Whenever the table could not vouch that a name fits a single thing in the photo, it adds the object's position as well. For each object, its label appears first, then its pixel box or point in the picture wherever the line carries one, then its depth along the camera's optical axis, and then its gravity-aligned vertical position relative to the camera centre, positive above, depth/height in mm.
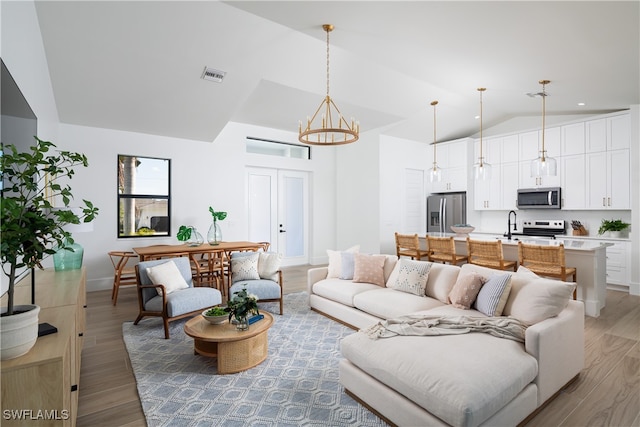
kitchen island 4172 -696
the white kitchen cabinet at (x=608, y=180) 5367 +587
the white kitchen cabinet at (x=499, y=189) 6738 +538
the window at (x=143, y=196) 5660 +341
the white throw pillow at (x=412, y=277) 3553 -680
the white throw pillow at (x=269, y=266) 4555 -694
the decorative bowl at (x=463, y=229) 5324 -222
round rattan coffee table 2744 -1091
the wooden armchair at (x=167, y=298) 3539 -915
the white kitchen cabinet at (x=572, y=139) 5832 +1355
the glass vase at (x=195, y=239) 5531 -400
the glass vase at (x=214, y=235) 5773 -336
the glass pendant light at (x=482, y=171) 4682 +626
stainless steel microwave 6098 +316
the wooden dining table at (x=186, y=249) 4794 -517
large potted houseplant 1359 -95
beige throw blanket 2361 -829
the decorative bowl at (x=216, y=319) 2959 -919
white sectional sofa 1803 -917
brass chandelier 3445 +1765
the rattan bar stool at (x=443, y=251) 5055 -556
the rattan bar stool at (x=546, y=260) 3984 -569
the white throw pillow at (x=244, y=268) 4414 -703
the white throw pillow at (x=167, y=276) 3748 -700
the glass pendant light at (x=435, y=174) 5230 +643
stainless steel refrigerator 7293 +93
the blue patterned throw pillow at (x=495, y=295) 2787 -685
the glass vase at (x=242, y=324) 2863 -937
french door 7270 +107
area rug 2188 -1313
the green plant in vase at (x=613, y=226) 5430 -186
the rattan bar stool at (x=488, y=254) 4488 -545
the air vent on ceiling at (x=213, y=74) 4332 +1882
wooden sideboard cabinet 1337 -703
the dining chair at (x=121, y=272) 4703 -829
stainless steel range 6273 -246
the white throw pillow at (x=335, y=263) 4492 -657
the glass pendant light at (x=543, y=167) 4105 +603
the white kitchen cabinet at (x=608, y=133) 5367 +1356
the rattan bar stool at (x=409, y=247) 5414 -526
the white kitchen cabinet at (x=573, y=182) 5836 +596
